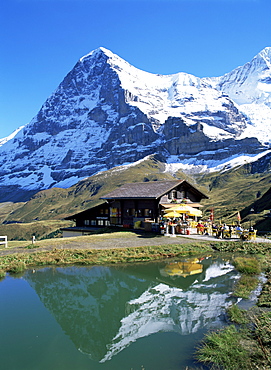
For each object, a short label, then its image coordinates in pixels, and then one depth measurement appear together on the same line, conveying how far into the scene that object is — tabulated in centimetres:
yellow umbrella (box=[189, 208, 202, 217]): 3591
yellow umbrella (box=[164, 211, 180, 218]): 3419
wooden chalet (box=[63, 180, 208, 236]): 4081
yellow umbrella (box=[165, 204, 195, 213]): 3519
